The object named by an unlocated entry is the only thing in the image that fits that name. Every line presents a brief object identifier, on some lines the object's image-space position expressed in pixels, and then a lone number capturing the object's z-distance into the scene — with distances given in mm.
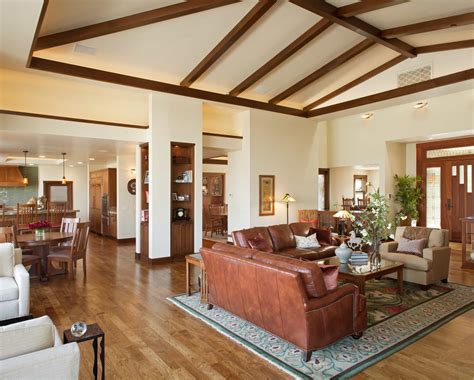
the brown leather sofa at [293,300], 2904
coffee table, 4148
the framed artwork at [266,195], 8820
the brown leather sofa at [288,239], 5547
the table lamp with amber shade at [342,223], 6627
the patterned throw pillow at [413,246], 5500
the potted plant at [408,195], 9805
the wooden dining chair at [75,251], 5601
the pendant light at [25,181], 11548
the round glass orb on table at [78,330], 2088
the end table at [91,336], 2059
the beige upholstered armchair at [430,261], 5031
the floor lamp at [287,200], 9016
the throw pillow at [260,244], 5470
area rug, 2918
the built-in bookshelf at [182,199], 7262
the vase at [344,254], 4754
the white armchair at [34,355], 1533
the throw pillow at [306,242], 6280
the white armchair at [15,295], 3680
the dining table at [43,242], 5432
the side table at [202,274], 4375
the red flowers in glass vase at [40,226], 6065
